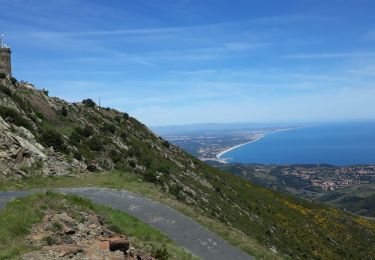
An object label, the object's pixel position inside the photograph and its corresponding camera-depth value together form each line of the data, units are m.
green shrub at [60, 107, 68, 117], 48.28
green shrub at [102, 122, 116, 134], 53.62
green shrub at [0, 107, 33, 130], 33.25
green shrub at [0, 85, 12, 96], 39.25
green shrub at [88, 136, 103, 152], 41.21
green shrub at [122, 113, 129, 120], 72.81
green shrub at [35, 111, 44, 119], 41.52
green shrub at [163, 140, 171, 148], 71.65
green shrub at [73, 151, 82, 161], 34.59
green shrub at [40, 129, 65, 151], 33.97
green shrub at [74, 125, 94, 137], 43.70
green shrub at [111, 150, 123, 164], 42.10
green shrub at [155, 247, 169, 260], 15.29
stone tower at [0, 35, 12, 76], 47.69
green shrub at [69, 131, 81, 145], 38.47
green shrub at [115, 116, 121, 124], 65.84
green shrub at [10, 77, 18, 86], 46.35
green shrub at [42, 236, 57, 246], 12.63
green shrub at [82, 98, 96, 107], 66.82
